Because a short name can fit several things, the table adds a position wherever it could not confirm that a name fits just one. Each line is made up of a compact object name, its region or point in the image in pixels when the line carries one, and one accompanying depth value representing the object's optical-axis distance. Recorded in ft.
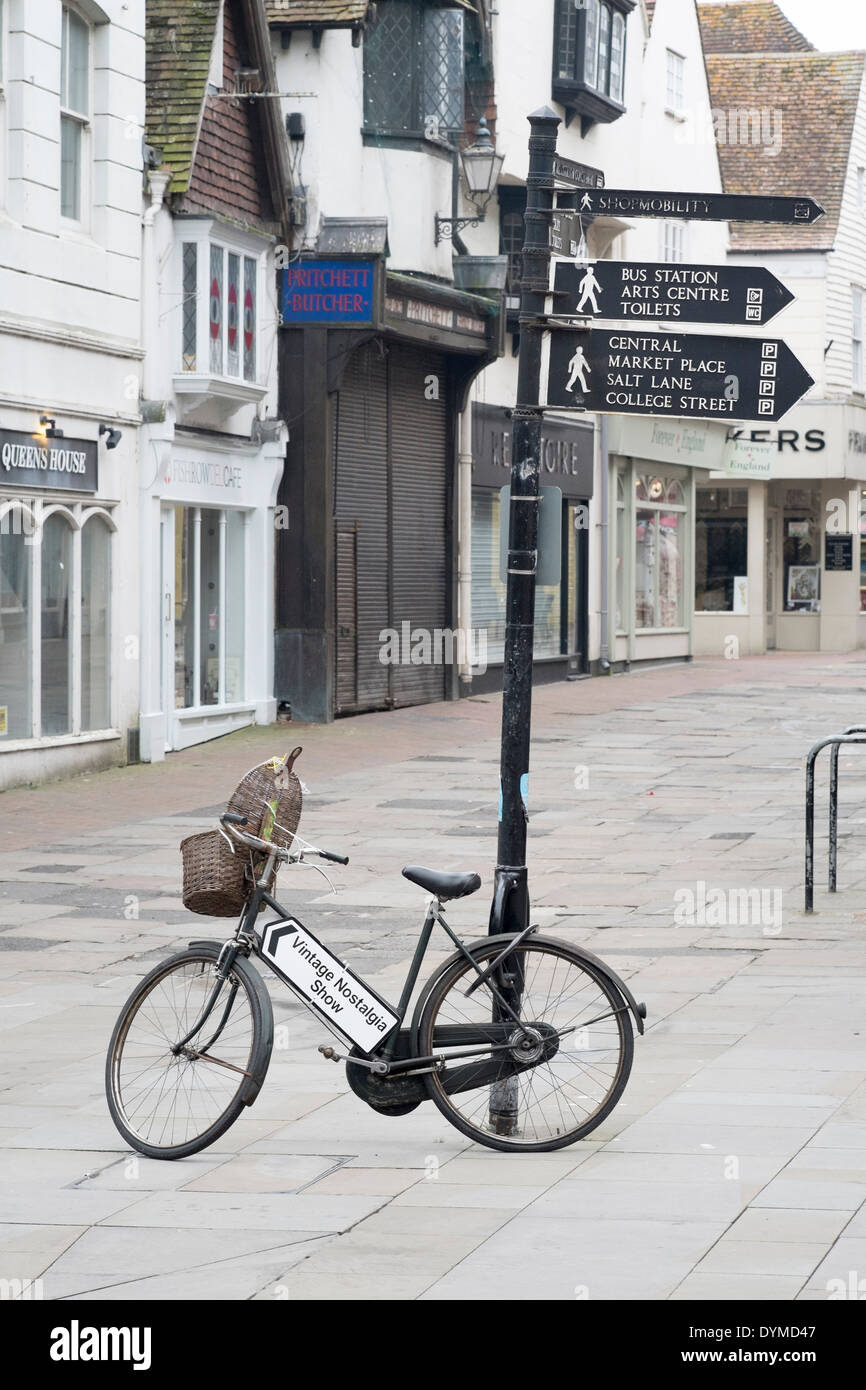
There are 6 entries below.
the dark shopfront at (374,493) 71.51
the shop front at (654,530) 104.01
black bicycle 20.76
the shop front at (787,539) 122.42
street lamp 76.13
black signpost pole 22.43
